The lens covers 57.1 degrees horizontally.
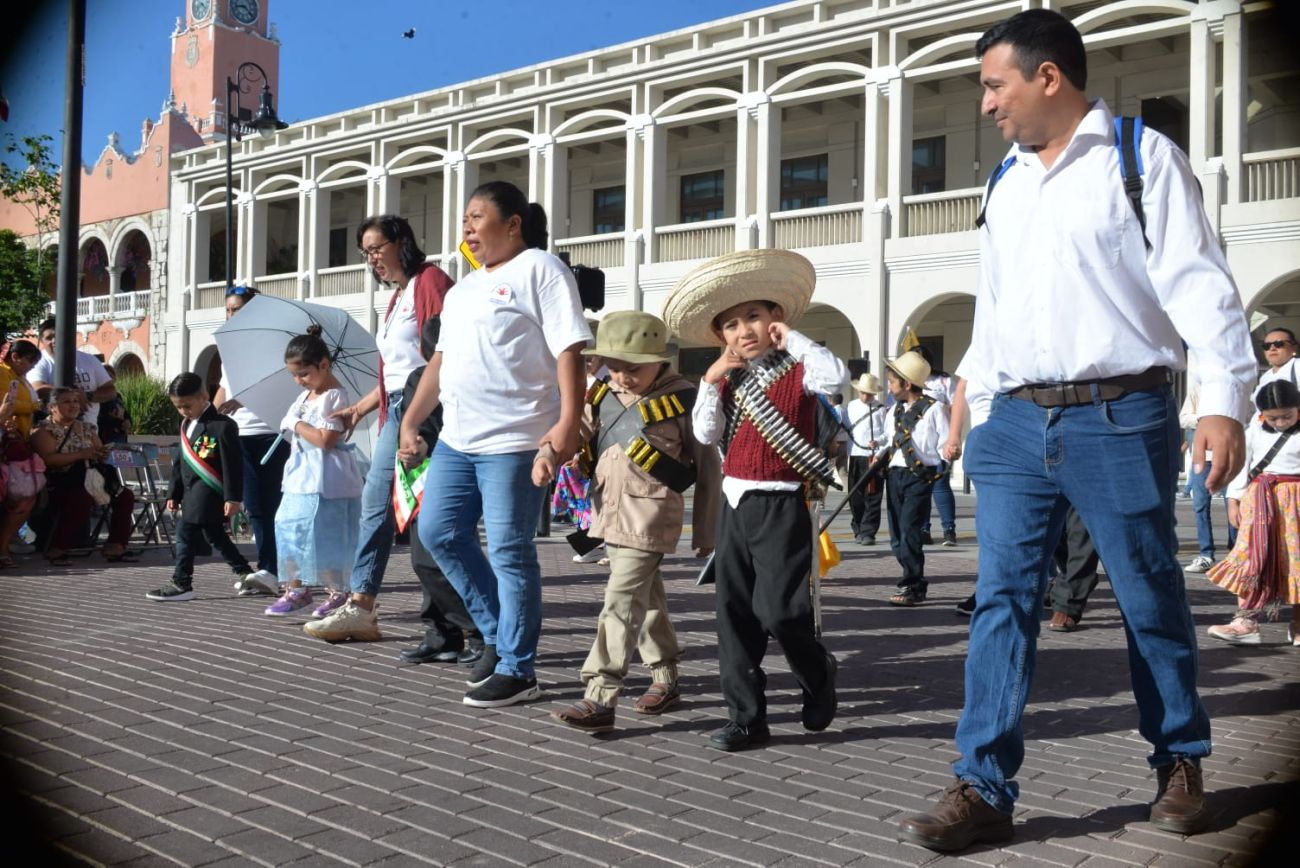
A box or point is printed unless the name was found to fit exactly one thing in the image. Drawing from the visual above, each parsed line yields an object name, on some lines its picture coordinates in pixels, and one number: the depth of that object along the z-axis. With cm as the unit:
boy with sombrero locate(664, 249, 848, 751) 418
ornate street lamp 2445
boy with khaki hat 461
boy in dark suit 791
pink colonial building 3609
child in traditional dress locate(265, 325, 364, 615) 689
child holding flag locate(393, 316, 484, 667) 564
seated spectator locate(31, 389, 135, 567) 1052
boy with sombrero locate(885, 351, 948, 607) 836
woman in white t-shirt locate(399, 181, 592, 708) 473
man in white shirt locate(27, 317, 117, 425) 1176
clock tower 3065
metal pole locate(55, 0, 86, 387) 907
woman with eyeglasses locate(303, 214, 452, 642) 592
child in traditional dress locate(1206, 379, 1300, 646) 662
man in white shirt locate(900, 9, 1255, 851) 314
